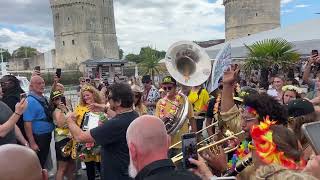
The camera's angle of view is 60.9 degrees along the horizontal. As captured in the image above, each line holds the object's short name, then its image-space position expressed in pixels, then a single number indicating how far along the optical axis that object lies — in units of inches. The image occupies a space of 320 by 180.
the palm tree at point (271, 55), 330.7
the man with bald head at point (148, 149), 57.4
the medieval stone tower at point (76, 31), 1753.1
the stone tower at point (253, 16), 1479.4
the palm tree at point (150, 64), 657.6
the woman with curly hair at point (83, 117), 143.2
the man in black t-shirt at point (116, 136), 99.5
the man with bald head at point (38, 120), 147.1
